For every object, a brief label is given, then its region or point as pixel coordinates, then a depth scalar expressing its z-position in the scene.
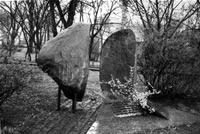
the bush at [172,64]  5.58
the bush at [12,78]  3.55
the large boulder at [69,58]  4.04
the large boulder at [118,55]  5.70
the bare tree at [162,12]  9.63
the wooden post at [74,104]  4.43
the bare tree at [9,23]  13.37
